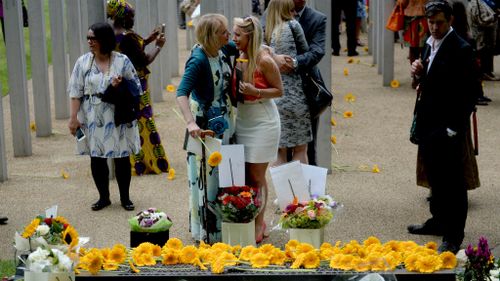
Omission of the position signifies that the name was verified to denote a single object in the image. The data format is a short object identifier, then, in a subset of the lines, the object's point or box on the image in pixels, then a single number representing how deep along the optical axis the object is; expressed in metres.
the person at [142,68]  19.53
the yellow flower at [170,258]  10.44
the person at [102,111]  17.26
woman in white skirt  15.18
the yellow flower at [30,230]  10.71
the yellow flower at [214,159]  13.43
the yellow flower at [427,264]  10.04
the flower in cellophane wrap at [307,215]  14.21
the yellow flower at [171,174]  20.03
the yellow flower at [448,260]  10.17
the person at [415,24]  28.70
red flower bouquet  14.46
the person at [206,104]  14.61
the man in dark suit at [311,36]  17.32
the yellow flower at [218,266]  10.01
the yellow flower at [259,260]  10.19
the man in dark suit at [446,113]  14.49
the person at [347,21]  38.08
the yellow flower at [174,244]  10.75
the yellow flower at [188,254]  10.41
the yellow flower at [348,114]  25.44
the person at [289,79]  17.14
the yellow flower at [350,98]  28.89
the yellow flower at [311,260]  10.15
